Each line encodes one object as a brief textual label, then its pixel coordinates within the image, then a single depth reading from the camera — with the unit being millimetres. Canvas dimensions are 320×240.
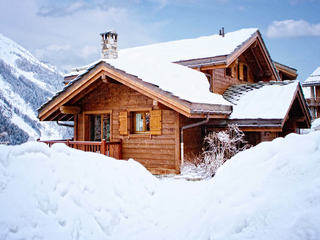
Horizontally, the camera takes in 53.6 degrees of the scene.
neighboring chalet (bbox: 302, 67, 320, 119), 30578
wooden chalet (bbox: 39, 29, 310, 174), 10898
